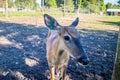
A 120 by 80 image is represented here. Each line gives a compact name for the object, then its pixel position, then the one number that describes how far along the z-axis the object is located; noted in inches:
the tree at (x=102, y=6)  1211.9
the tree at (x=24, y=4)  774.6
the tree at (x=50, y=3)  794.9
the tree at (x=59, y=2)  848.9
